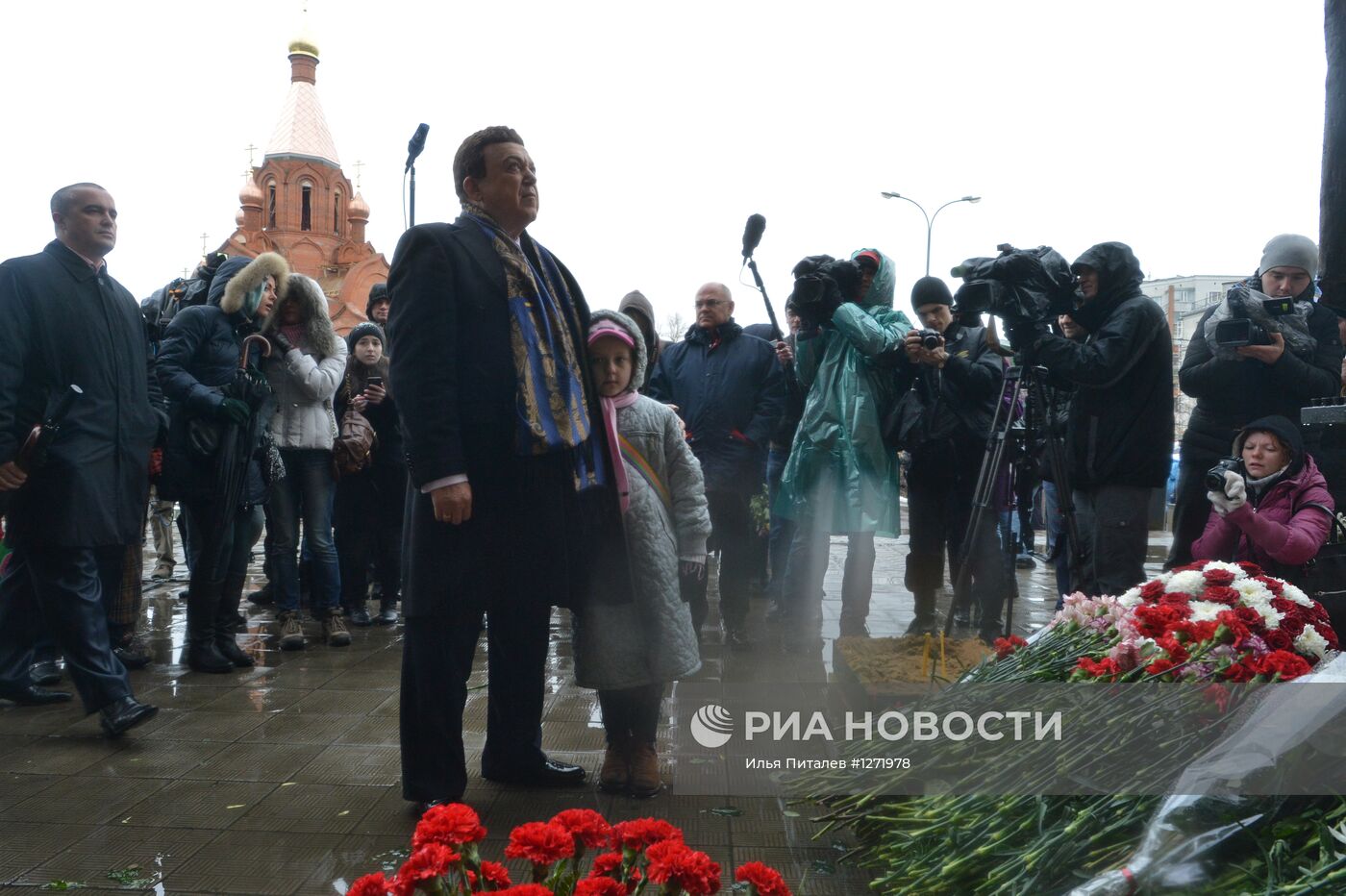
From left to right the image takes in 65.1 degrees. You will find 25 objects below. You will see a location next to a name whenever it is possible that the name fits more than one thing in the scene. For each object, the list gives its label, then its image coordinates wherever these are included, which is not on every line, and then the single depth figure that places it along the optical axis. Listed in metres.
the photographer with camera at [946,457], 5.46
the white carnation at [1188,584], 3.01
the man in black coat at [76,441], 4.06
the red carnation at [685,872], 1.62
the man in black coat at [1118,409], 4.43
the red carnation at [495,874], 1.70
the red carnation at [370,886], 1.59
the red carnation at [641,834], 1.75
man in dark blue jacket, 5.86
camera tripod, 4.32
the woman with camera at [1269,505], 4.16
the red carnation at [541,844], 1.68
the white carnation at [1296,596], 2.93
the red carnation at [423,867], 1.62
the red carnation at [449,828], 1.70
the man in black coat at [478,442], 3.02
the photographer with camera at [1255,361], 4.74
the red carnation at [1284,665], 2.44
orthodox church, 56.88
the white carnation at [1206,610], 2.77
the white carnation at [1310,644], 2.68
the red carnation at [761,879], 1.66
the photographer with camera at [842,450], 5.39
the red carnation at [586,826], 1.78
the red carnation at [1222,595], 2.80
